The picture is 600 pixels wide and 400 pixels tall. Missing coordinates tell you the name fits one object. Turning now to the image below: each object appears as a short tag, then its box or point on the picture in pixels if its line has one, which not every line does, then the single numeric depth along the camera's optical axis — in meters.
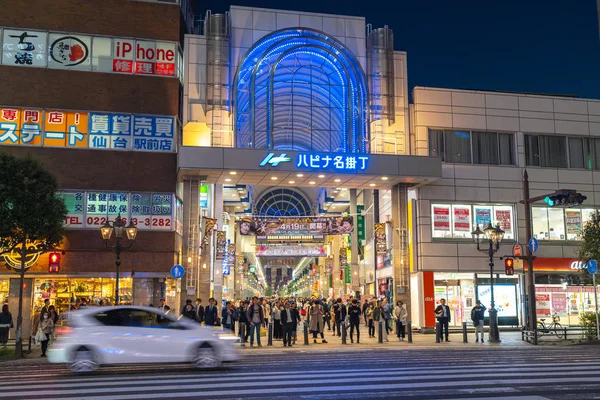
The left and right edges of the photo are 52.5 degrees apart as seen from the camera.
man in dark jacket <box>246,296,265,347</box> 24.25
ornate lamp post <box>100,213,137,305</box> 23.69
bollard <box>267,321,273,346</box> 24.59
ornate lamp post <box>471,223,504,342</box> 25.27
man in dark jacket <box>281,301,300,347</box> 24.41
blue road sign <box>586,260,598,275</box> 24.02
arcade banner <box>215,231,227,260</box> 37.73
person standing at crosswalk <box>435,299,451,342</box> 25.75
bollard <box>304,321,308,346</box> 24.62
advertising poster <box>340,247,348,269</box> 51.16
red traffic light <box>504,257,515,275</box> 25.98
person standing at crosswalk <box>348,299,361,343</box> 26.02
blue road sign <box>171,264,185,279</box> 25.84
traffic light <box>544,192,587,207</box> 24.77
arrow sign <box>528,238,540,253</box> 25.53
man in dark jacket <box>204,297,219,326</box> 23.78
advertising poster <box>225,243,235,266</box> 51.60
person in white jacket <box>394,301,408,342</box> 26.82
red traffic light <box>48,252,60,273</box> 27.02
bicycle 25.77
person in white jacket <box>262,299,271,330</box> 30.77
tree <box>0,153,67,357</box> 22.75
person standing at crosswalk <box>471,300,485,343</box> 25.73
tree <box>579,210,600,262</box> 26.33
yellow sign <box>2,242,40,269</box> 27.59
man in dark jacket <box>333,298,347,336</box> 27.60
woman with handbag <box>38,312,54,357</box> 20.95
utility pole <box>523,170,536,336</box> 25.00
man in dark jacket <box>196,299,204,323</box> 24.54
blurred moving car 14.62
